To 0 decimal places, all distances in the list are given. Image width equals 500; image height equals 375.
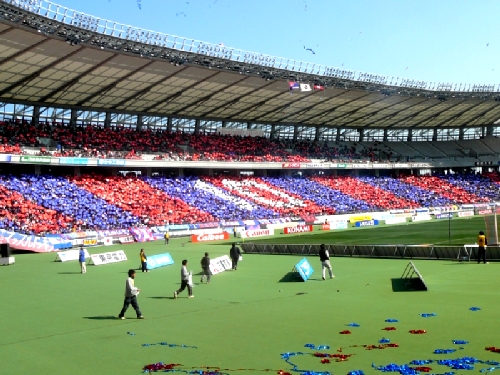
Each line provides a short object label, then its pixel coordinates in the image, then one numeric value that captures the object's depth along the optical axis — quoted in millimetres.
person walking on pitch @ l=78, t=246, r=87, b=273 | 29562
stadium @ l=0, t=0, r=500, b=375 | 13758
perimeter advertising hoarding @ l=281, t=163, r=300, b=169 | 79438
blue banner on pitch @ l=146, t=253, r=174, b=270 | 31344
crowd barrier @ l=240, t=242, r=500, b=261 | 28512
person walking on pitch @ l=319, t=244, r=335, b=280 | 23875
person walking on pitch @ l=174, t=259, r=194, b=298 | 20766
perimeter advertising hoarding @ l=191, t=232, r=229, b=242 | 49562
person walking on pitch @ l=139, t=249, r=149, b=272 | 30212
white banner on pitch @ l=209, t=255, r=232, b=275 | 27891
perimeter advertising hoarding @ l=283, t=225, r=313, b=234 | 56000
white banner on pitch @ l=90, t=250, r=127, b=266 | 34250
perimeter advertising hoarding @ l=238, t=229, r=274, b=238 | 52128
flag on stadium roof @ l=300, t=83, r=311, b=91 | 61091
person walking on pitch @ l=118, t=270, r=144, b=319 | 16969
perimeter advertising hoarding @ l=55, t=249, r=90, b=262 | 36375
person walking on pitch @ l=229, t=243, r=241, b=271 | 29656
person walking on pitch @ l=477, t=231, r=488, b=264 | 26422
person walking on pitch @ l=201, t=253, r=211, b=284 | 25141
